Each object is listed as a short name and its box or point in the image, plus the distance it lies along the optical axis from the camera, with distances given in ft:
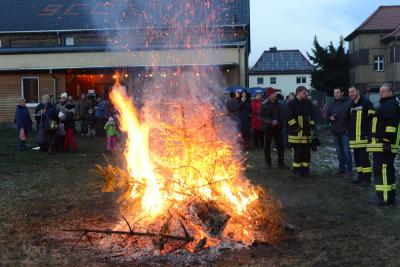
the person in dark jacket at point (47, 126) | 45.68
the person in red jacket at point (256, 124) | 48.32
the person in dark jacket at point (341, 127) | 31.68
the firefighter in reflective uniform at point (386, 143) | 23.26
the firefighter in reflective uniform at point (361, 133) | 28.76
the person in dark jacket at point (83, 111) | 63.36
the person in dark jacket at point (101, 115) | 61.57
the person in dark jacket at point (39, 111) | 47.24
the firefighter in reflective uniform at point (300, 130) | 32.22
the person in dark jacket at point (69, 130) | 47.73
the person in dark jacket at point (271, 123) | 35.91
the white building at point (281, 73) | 238.27
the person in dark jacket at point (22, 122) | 48.02
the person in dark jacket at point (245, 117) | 47.93
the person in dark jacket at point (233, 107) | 48.33
